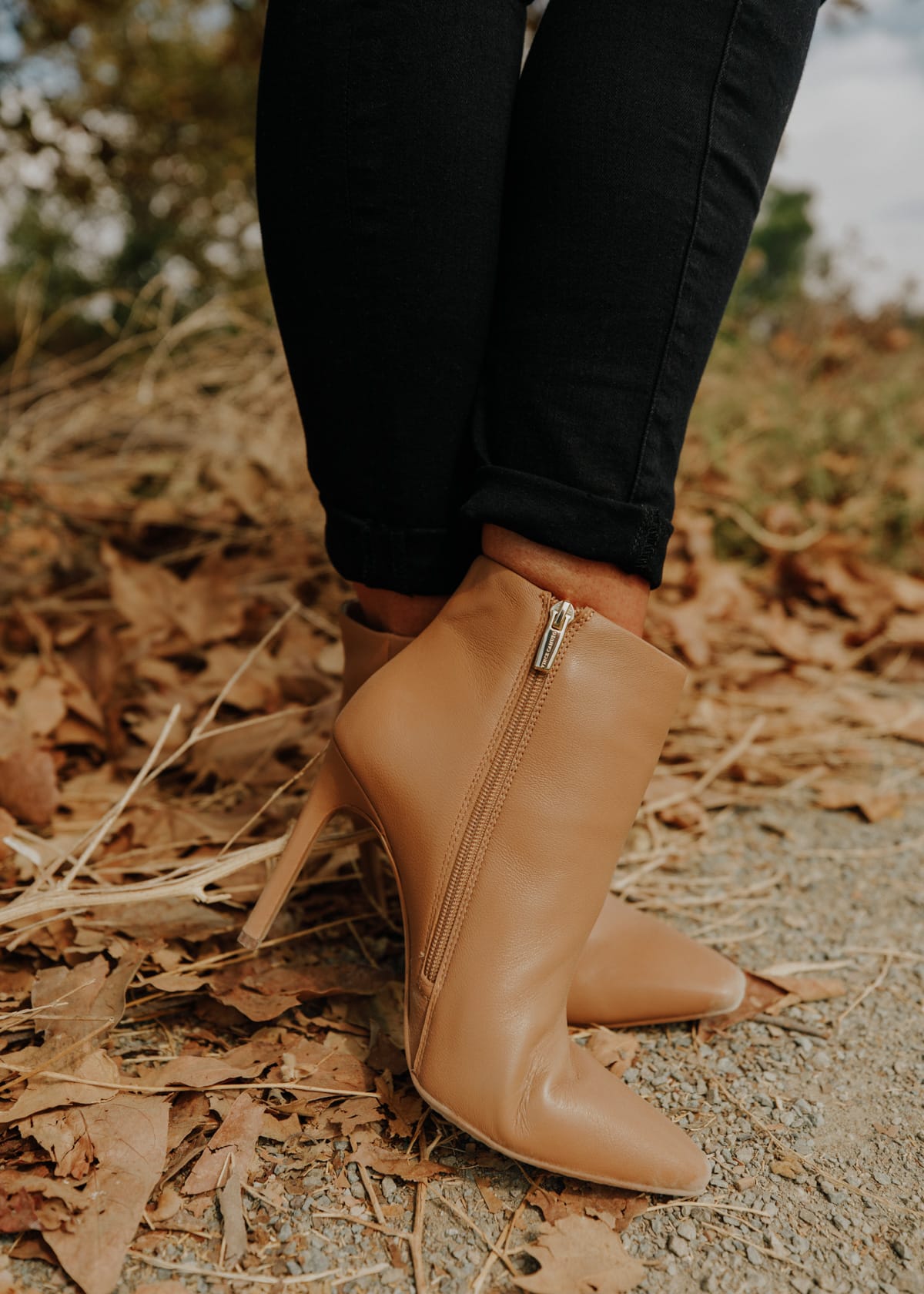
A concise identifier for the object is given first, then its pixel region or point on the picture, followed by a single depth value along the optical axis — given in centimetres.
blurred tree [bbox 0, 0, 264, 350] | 246
